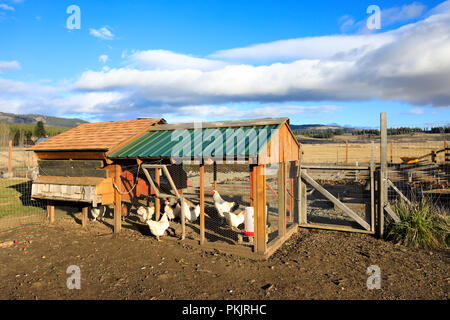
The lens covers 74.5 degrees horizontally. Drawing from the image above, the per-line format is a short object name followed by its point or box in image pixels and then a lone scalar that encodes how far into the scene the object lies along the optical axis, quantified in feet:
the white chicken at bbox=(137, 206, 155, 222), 29.51
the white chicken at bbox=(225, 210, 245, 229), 25.80
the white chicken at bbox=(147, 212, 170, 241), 24.26
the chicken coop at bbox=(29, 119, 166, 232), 26.55
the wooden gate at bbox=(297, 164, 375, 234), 24.89
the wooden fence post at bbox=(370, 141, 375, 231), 24.74
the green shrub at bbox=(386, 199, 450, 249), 22.50
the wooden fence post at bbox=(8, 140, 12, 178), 52.85
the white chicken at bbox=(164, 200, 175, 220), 28.30
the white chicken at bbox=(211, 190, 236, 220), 28.27
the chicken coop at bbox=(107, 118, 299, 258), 20.77
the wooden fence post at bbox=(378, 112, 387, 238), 23.80
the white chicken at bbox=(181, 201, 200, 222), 28.30
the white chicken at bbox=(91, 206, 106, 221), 31.07
